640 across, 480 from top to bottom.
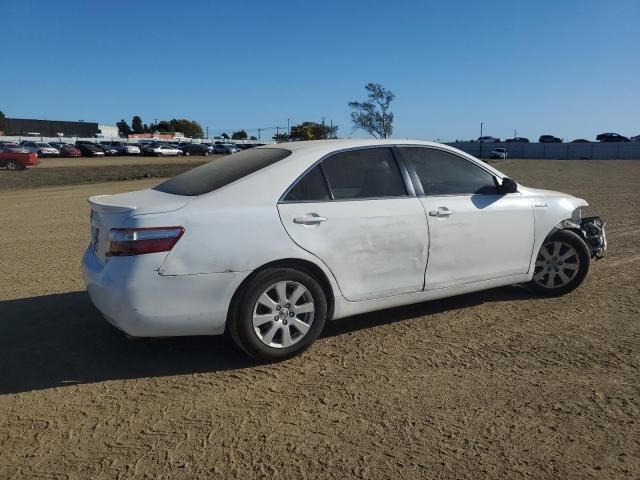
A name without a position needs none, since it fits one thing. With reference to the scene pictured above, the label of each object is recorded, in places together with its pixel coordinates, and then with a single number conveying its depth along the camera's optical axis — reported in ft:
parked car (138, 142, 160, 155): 201.63
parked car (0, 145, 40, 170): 92.85
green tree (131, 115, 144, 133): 439.76
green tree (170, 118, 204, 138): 432.25
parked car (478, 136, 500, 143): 300.26
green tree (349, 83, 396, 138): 258.16
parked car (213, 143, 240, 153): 218.79
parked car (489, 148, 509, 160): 207.87
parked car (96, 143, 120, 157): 191.48
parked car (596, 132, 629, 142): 259.19
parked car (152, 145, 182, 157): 198.70
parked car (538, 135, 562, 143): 281.33
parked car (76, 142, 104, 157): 183.01
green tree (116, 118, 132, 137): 435.61
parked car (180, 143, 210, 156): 218.38
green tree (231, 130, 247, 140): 441.93
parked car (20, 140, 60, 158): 171.37
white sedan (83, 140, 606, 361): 11.62
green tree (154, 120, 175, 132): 433.15
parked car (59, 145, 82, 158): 179.52
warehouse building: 353.70
